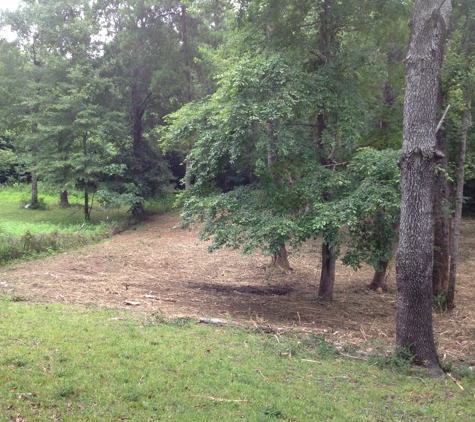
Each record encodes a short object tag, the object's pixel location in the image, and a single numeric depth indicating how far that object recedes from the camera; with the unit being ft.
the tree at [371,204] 23.81
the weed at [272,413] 13.61
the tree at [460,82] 27.63
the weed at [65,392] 13.42
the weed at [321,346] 20.63
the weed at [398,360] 19.09
